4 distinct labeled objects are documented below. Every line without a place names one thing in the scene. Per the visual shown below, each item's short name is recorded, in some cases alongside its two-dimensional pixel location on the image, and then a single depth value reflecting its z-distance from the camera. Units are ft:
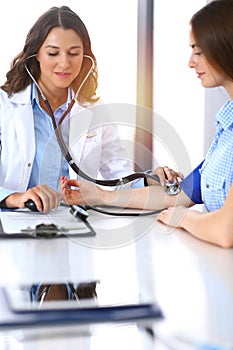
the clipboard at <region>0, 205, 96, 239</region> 6.53
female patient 7.20
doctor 8.67
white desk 4.40
